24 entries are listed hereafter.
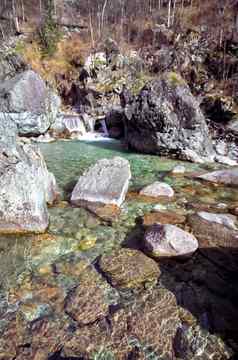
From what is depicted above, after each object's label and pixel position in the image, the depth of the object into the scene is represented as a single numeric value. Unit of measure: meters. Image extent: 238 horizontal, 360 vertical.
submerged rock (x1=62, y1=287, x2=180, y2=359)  2.38
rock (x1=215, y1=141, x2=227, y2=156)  10.39
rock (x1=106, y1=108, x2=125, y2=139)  14.47
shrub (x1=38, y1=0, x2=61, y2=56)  21.12
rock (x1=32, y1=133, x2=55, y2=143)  13.26
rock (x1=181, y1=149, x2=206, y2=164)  9.43
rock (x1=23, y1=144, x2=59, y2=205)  5.28
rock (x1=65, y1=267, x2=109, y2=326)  2.74
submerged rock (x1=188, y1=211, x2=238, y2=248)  4.09
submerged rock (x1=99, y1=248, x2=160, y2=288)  3.28
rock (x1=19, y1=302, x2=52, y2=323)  2.73
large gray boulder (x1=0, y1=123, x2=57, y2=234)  4.22
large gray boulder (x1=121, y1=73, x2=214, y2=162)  9.86
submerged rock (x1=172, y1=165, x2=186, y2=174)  7.87
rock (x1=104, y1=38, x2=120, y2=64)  19.97
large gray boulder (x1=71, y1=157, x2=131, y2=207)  5.46
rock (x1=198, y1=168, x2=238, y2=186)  6.93
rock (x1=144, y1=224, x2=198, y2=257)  3.77
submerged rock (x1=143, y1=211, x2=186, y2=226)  4.76
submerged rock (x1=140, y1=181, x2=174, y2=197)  6.03
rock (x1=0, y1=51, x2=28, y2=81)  17.67
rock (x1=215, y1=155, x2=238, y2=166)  9.23
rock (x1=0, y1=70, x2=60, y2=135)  12.73
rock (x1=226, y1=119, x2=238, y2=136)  11.05
